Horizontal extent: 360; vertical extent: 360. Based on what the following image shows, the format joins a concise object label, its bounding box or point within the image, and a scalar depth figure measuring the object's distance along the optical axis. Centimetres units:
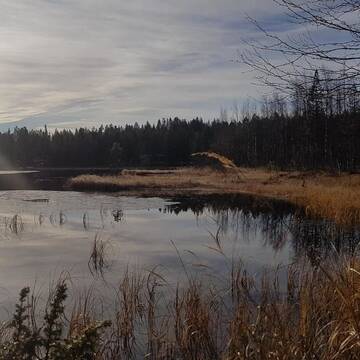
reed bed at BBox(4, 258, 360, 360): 328
